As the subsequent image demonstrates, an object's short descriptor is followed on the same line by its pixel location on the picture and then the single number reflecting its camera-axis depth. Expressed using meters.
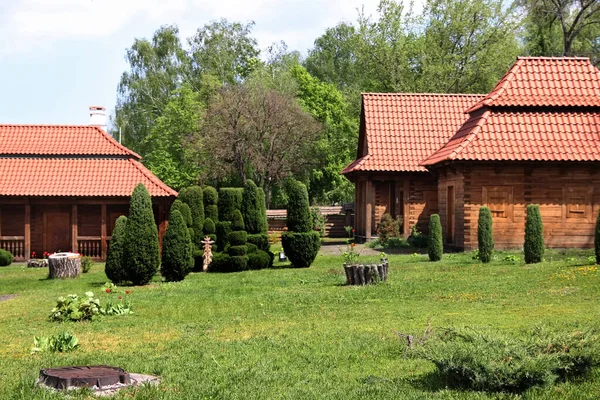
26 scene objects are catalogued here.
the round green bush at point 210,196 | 27.95
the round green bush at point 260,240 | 26.83
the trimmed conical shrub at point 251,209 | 26.80
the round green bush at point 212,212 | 27.78
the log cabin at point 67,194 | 34.47
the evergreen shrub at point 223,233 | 26.62
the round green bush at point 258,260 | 26.09
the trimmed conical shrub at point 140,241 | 21.11
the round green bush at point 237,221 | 26.64
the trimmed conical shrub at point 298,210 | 26.52
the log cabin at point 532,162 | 27.61
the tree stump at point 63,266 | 25.27
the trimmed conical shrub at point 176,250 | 22.06
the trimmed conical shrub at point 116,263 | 21.78
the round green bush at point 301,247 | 25.84
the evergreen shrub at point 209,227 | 27.22
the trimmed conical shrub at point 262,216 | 27.02
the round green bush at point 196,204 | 26.88
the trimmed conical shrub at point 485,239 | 23.16
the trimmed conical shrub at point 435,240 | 24.72
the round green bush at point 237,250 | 25.91
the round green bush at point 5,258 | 32.66
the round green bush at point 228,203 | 26.88
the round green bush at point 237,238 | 26.27
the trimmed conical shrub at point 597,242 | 20.36
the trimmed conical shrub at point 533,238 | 22.12
